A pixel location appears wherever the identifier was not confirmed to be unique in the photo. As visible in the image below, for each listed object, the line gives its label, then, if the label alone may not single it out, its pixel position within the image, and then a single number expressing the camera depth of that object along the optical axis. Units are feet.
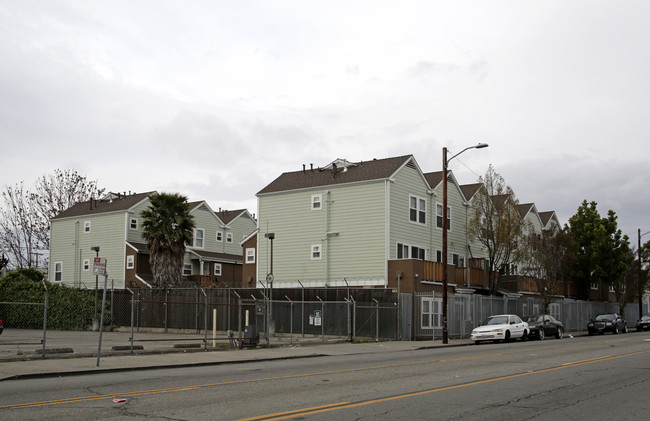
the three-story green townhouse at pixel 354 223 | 122.93
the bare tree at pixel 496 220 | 130.11
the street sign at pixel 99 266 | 55.52
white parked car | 102.32
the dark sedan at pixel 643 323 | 165.37
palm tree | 140.26
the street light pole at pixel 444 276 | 99.14
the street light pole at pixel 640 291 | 181.78
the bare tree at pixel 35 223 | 196.03
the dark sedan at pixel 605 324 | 144.46
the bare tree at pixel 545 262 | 139.95
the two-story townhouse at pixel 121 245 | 163.02
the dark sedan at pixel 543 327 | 113.91
